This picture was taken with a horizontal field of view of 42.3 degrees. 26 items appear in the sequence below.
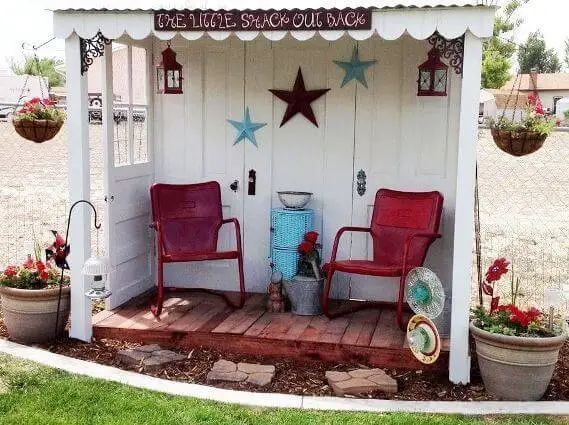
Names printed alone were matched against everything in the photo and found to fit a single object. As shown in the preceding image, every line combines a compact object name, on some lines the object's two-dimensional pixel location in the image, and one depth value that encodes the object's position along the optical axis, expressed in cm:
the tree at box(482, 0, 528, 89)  1812
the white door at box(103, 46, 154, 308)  515
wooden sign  410
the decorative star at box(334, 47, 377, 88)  531
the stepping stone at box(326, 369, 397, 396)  398
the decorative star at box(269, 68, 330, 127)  544
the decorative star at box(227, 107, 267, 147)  558
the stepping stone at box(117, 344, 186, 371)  430
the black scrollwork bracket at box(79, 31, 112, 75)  451
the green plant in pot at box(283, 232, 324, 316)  507
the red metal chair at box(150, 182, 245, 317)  526
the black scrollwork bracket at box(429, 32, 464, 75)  406
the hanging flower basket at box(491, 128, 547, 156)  439
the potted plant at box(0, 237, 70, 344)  462
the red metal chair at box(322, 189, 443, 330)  477
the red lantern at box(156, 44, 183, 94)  543
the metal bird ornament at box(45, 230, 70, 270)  472
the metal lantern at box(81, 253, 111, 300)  434
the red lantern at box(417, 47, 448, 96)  493
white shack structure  456
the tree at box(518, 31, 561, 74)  4694
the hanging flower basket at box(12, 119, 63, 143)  480
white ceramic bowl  527
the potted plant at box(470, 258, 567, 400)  387
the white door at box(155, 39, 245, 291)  559
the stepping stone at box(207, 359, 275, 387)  409
